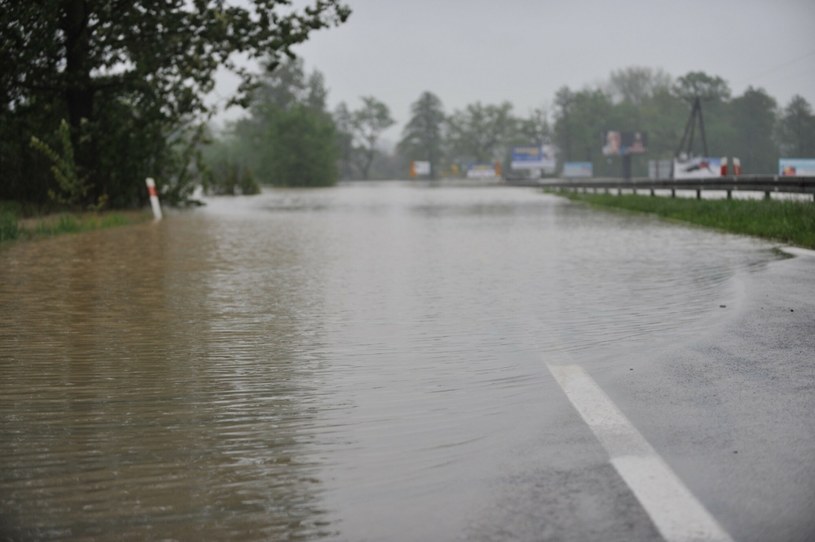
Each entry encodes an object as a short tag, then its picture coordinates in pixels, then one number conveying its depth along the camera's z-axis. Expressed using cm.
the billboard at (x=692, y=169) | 11431
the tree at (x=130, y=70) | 2650
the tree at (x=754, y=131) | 16588
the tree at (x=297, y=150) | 13512
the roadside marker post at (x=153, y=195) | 2850
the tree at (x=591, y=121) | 19450
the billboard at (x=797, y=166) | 11731
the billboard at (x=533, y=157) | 17175
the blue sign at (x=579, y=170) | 18562
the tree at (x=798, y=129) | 12825
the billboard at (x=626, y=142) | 15825
